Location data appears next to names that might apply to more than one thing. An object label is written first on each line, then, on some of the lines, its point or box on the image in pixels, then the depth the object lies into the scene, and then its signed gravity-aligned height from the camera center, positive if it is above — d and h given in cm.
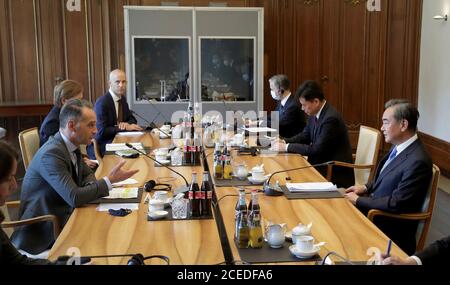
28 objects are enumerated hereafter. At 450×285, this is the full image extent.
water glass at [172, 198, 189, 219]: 247 -66
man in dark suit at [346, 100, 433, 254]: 287 -61
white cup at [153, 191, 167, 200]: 265 -64
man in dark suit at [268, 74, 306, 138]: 532 -45
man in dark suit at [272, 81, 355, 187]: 416 -57
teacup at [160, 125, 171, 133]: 511 -59
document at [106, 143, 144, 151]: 418 -63
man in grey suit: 270 -59
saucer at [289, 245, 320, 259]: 197 -68
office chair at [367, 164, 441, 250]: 285 -79
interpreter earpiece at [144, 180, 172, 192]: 295 -66
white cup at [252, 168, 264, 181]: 312 -63
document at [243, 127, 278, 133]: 498 -60
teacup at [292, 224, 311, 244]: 212 -65
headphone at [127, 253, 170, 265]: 174 -63
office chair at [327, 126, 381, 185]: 408 -72
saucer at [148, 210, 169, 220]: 245 -67
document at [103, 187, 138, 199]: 280 -67
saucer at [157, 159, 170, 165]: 363 -64
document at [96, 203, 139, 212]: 261 -68
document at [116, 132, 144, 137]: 502 -63
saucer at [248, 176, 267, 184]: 311 -66
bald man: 511 -45
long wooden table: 205 -69
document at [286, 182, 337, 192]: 294 -67
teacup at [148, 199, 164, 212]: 254 -65
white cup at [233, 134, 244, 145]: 441 -60
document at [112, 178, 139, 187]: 309 -67
